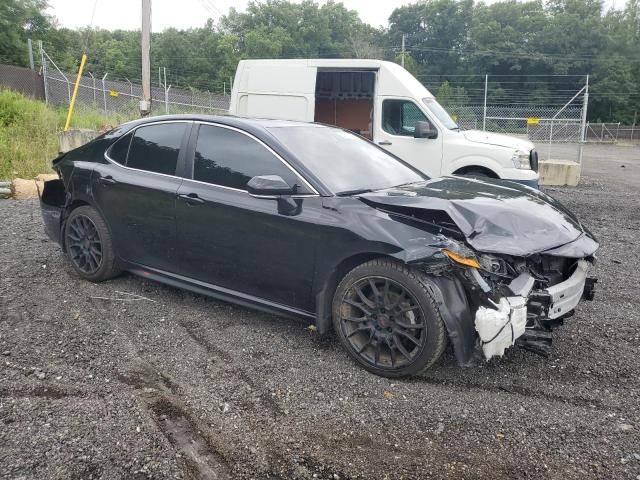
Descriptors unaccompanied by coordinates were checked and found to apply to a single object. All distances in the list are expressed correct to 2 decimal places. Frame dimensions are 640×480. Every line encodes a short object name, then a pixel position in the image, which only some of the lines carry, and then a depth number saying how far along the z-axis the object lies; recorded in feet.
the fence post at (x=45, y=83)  58.68
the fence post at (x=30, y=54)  55.65
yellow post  42.38
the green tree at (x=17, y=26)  96.89
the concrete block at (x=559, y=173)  42.52
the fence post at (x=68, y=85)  60.66
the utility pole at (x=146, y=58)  43.42
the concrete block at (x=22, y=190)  30.42
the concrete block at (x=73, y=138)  38.45
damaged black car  10.33
